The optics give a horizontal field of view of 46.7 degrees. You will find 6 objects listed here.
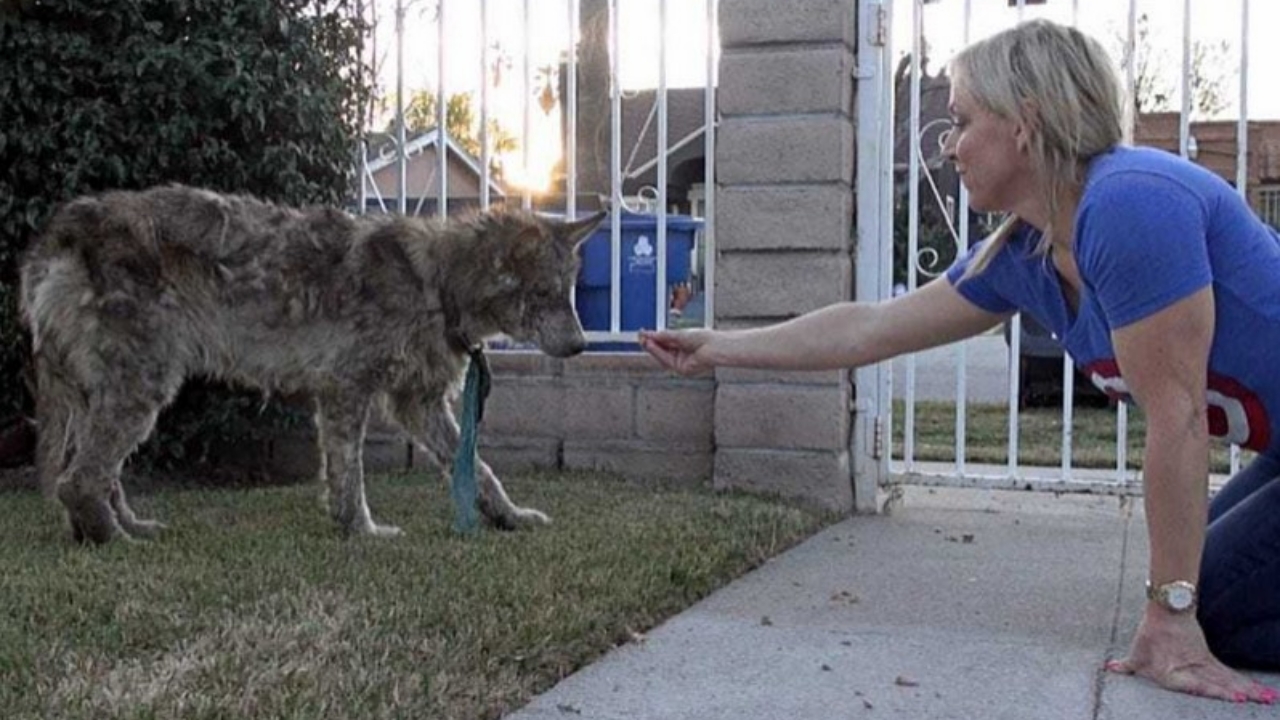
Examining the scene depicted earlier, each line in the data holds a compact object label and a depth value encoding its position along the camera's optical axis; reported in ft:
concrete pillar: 19.79
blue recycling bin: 22.07
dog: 16.69
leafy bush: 19.67
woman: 10.23
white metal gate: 19.94
